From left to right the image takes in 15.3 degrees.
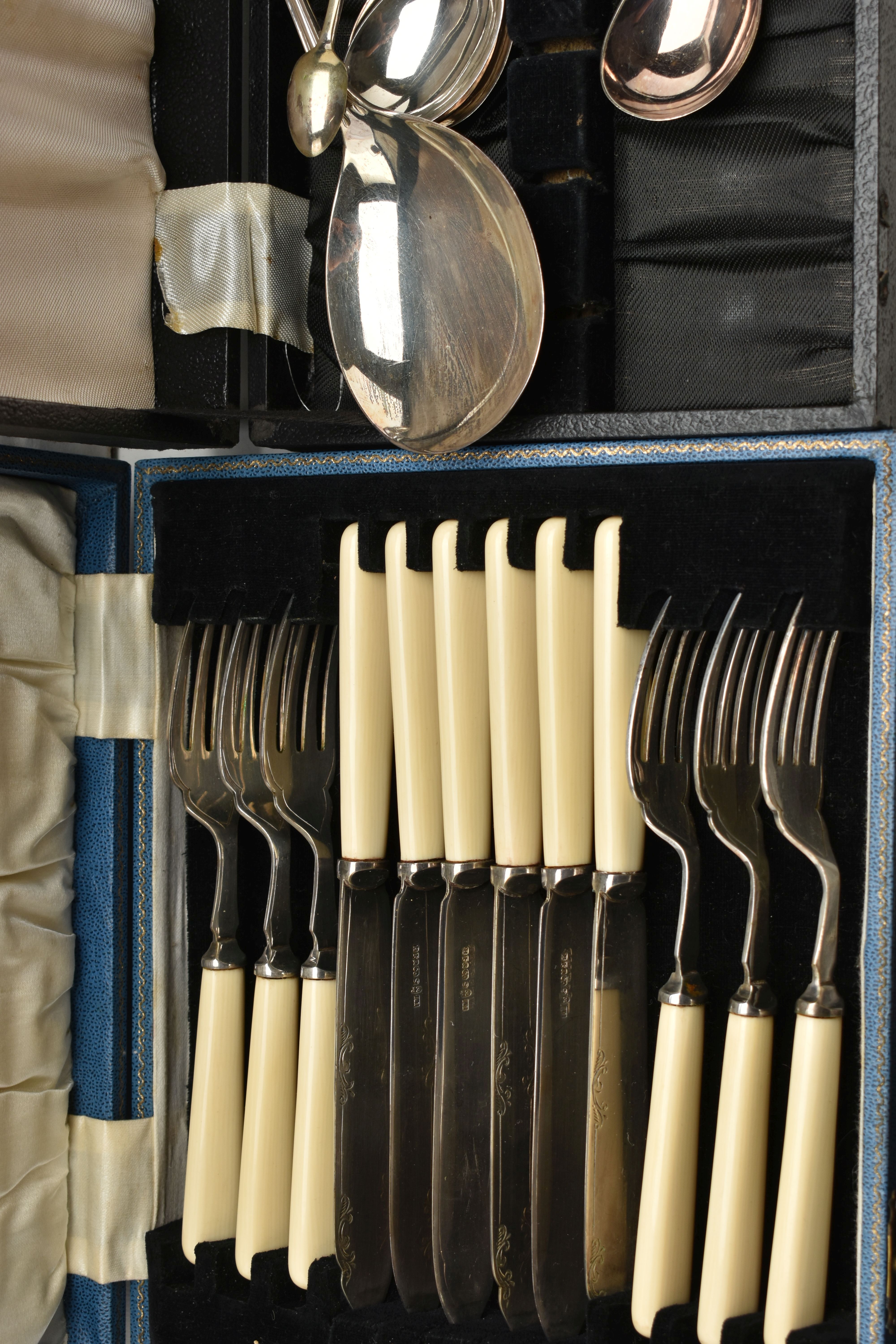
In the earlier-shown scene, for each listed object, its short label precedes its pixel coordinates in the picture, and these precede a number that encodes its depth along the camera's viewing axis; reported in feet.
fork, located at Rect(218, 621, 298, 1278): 2.93
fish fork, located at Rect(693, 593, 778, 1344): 2.76
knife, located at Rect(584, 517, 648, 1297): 2.81
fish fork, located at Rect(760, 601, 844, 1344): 2.74
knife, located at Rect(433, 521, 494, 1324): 2.86
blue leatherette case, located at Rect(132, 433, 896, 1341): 2.72
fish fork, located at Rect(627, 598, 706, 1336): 2.78
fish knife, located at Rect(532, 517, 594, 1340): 2.82
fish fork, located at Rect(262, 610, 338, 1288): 2.91
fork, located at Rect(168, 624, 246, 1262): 2.96
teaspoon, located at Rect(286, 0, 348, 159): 2.83
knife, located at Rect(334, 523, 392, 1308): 2.89
